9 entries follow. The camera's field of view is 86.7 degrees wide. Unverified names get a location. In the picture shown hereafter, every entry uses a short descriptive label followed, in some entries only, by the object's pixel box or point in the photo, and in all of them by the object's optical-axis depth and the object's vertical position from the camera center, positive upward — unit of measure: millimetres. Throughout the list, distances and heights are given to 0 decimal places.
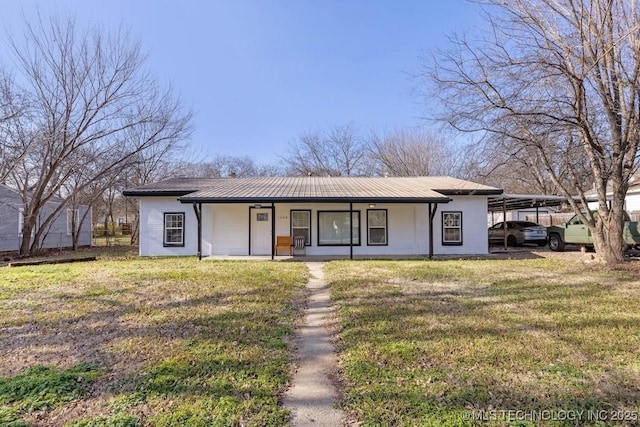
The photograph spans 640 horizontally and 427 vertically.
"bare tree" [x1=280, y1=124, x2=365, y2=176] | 34031 +7052
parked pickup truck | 11367 -131
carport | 14148 +1392
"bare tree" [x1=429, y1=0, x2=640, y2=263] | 8312 +3509
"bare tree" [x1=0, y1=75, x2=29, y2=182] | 12734 +3986
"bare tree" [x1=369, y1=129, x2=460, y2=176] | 28625 +6586
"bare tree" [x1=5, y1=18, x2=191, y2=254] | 15109 +3960
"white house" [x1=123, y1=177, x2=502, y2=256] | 13289 +231
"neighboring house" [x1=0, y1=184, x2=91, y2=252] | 16469 +374
